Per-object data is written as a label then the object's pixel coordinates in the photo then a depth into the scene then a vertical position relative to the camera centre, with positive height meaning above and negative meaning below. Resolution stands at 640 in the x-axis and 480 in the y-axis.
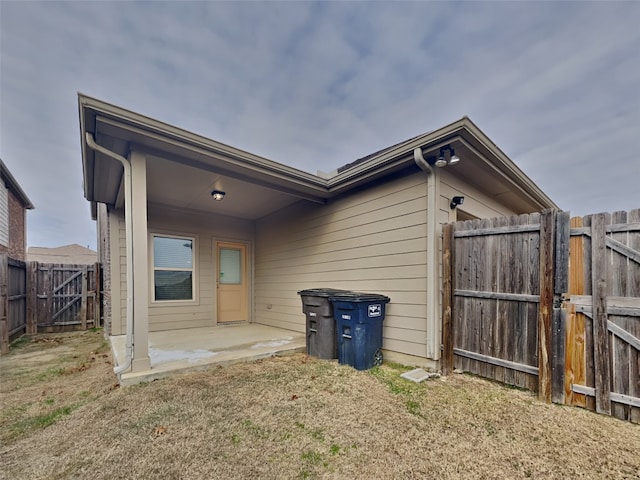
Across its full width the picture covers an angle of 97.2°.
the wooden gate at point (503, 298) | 2.62 -0.60
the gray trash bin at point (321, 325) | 3.79 -1.14
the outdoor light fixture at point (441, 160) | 3.21 +0.92
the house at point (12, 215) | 8.01 +0.89
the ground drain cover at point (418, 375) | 3.06 -1.51
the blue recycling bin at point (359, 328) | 3.43 -1.08
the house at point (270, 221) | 3.07 +0.35
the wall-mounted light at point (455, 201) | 3.69 +0.52
